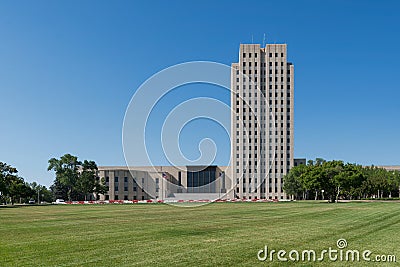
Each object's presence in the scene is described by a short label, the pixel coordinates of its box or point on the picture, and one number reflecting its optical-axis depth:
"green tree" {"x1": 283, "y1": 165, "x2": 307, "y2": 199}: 135.25
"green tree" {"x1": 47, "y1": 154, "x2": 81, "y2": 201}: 126.19
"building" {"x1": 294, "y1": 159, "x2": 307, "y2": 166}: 165.18
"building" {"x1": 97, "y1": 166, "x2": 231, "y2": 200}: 148.50
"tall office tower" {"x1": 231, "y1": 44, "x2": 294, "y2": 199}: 157.62
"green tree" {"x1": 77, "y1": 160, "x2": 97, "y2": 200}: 127.00
